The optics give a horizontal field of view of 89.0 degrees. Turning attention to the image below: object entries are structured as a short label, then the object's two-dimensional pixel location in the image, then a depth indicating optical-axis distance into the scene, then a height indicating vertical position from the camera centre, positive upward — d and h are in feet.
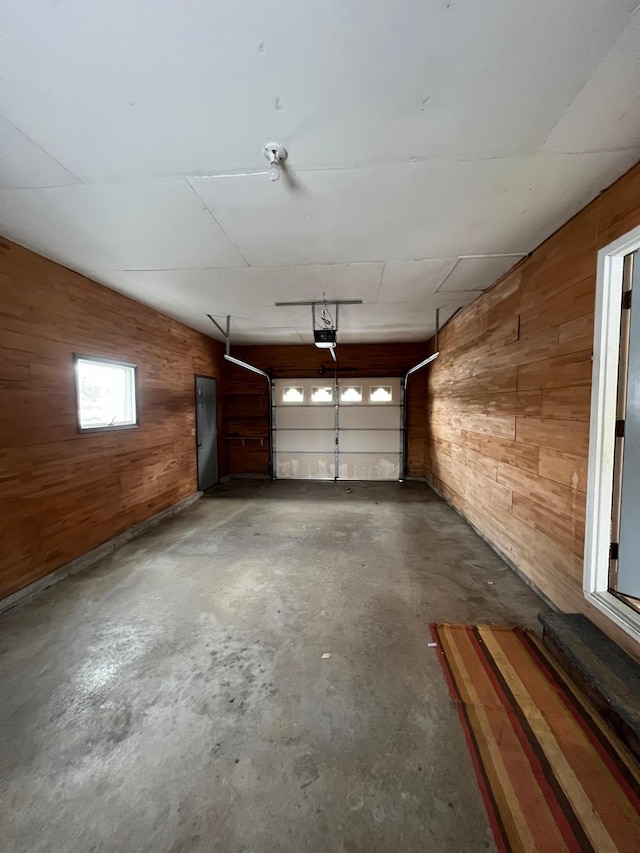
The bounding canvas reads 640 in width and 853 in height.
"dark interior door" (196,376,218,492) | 19.13 -1.55
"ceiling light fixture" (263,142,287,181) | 5.24 +4.18
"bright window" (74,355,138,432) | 10.82 +0.51
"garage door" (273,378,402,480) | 22.88 -1.46
